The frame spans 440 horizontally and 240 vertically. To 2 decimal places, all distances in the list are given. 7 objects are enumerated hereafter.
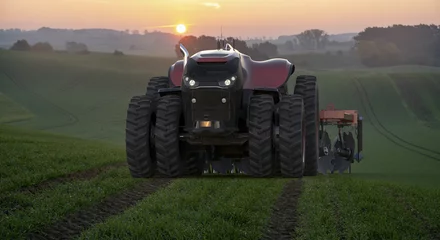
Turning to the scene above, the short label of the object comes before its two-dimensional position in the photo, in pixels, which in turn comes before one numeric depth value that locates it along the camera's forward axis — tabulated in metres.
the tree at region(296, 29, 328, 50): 168.38
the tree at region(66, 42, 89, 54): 132.50
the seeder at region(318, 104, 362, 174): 24.64
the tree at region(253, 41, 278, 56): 130.00
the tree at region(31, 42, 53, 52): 126.50
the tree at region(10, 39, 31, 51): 125.94
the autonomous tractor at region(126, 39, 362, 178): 15.27
